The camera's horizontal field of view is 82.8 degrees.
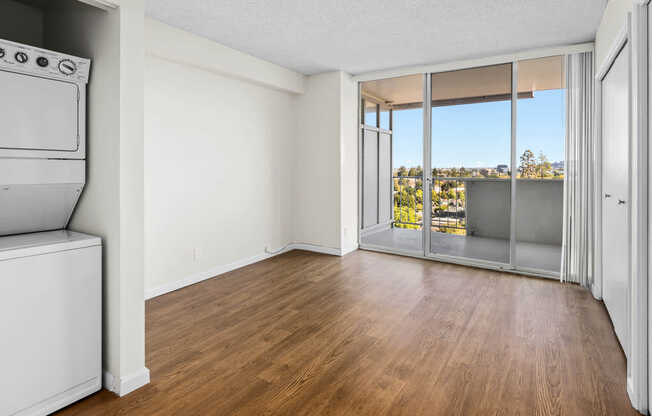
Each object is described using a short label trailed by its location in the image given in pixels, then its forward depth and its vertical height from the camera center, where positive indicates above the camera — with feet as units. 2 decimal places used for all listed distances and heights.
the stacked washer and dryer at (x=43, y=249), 5.39 -0.68
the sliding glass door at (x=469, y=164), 13.15 +1.66
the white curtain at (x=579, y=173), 11.84 +1.08
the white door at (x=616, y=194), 7.34 +0.29
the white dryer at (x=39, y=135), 5.61 +1.13
